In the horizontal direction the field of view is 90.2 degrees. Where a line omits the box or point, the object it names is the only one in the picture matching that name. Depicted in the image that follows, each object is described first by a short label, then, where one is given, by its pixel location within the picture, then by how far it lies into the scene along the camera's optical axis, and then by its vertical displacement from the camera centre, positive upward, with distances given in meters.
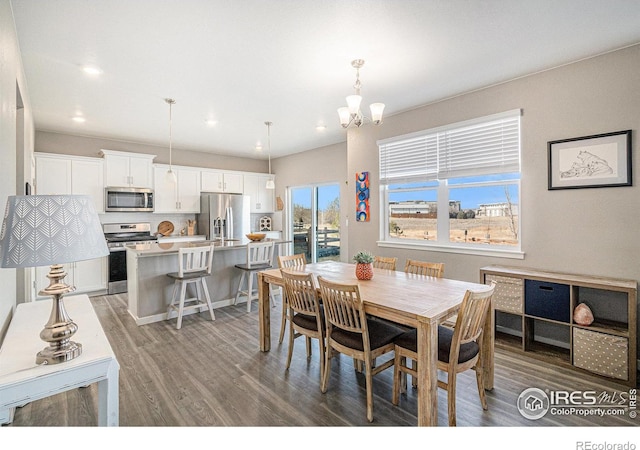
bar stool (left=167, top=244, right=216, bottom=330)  3.84 -0.62
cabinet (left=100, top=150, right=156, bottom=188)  5.41 +0.98
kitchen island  3.91 -0.70
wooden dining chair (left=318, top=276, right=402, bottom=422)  2.09 -0.79
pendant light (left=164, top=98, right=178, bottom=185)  4.18 +0.61
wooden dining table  1.84 -0.53
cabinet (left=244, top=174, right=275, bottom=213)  7.24 +0.71
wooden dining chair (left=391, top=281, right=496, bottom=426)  1.90 -0.82
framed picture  2.72 +0.55
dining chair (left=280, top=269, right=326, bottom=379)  2.47 -0.68
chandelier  2.64 +0.95
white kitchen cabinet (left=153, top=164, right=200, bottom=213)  5.98 +0.64
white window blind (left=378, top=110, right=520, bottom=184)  3.41 +0.87
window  3.46 +0.45
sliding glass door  6.48 +0.06
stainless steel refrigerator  6.33 +0.16
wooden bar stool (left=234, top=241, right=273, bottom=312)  4.43 -0.56
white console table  1.28 -0.62
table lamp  1.26 -0.06
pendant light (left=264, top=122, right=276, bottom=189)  4.93 +1.54
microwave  5.38 +0.44
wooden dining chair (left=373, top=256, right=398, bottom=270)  3.43 -0.44
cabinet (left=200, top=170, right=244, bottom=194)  6.58 +0.91
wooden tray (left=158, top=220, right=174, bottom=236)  6.29 -0.07
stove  5.28 -0.39
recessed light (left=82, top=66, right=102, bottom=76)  3.01 +1.49
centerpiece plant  2.77 -0.38
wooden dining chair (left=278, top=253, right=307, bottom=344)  3.23 -0.43
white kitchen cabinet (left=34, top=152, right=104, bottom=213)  4.83 +0.78
